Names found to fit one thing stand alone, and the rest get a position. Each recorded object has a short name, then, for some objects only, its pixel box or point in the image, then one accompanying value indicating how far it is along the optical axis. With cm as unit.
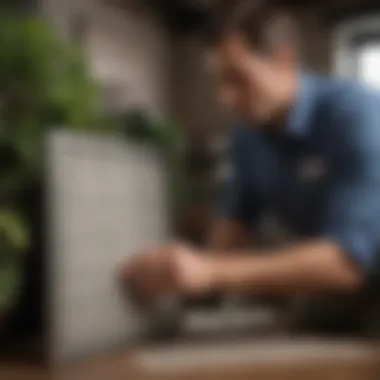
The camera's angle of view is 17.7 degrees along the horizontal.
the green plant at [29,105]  211
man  235
